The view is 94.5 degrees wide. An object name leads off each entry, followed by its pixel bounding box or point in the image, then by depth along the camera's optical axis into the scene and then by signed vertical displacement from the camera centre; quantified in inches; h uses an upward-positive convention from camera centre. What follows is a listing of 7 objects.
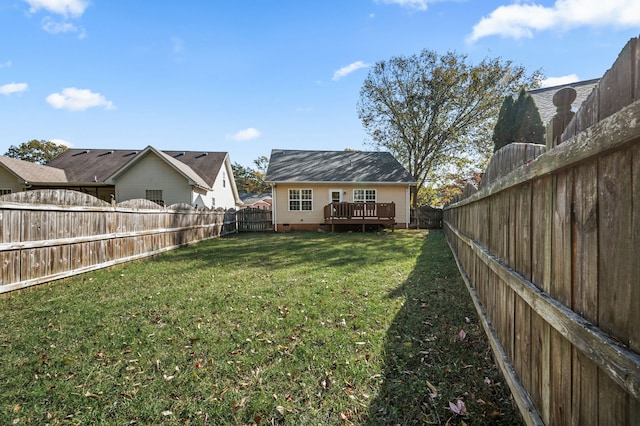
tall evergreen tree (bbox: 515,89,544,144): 538.0 +168.9
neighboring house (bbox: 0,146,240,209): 677.3 +89.6
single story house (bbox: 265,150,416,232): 719.7 +51.0
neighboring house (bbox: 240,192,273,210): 1706.6 +71.8
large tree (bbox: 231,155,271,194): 2053.4 +242.9
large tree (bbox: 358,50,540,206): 898.1 +340.6
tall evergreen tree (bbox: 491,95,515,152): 580.4 +174.3
